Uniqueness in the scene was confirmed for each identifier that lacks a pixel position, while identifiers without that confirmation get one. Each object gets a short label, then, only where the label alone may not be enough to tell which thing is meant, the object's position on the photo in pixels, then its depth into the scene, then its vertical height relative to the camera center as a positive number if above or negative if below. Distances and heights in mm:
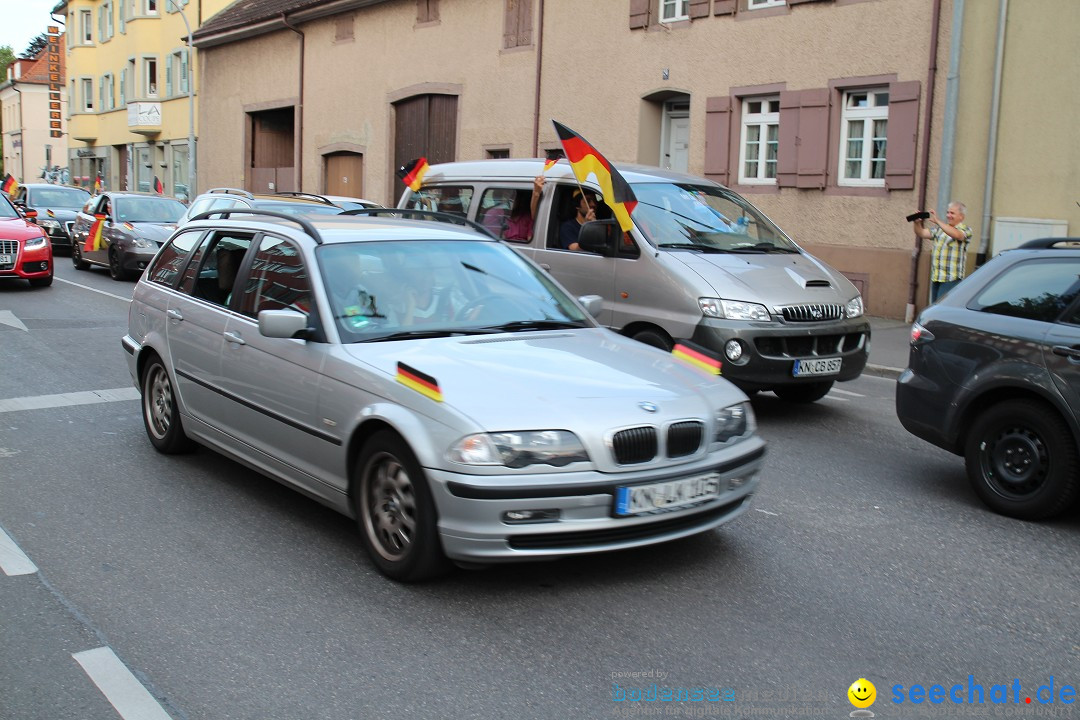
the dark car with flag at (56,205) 25828 -484
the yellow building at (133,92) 41969 +4064
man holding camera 13297 -393
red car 16812 -1043
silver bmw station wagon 4426 -889
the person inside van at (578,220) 9586 -150
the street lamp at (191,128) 38938 +2164
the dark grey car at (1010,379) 5906 -912
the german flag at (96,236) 20359 -919
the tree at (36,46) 89381 +11264
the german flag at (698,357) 5754 -792
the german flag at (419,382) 4605 -782
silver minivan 8312 -581
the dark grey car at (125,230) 19500 -774
